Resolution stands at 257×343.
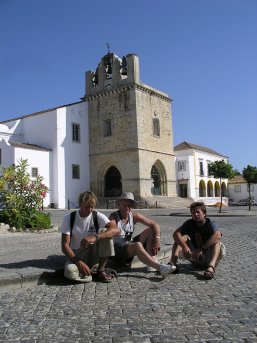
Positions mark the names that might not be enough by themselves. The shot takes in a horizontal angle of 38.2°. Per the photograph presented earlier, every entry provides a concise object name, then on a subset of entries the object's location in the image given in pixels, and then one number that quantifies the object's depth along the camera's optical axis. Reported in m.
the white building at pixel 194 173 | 45.94
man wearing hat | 5.49
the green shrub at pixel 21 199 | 11.45
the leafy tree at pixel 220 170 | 25.47
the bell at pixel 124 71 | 32.06
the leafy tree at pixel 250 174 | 30.06
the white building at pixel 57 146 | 28.84
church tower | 30.47
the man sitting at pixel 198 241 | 5.55
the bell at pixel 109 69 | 33.19
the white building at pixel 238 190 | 58.78
